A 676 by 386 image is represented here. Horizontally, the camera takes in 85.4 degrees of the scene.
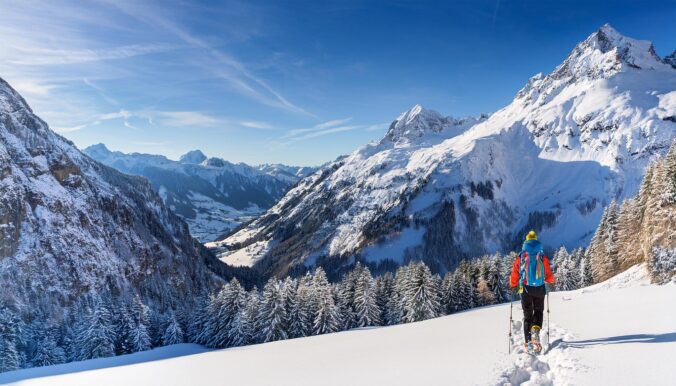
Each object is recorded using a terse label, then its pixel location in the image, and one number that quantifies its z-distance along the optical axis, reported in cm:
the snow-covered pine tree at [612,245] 4694
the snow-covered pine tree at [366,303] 5328
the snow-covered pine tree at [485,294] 6256
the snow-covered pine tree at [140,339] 5616
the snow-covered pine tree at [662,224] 2836
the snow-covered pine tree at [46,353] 5344
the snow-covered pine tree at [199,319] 5931
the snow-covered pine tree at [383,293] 5853
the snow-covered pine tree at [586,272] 5919
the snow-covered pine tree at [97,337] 5231
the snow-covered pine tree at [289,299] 4926
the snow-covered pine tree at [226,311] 5284
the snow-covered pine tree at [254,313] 4969
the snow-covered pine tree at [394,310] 5372
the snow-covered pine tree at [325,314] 4828
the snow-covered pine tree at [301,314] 4869
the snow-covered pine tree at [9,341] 4781
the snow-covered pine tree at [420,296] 4931
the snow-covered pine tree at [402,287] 5262
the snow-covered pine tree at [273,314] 4769
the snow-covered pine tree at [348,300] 5453
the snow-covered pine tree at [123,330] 5624
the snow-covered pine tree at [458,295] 5997
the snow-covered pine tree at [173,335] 5997
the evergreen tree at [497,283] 6412
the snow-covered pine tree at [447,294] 5891
